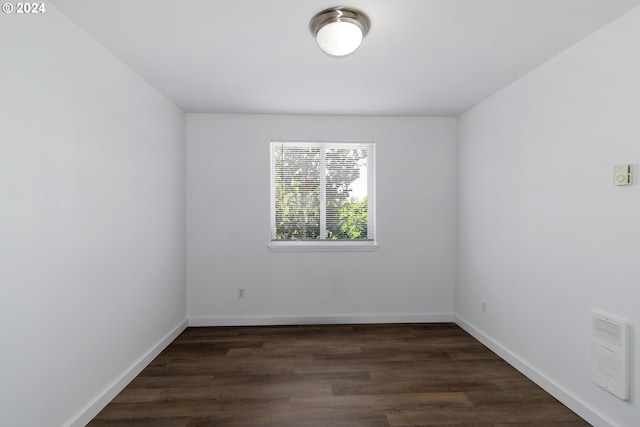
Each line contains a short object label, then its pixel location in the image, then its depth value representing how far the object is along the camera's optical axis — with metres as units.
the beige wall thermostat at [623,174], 1.84
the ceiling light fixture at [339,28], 1.83
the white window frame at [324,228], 3.85
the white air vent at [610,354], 1.86
